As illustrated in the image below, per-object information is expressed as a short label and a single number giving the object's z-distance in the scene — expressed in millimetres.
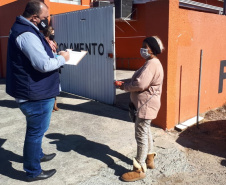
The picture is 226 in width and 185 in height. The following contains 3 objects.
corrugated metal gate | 5965
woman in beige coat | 2828
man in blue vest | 2502
